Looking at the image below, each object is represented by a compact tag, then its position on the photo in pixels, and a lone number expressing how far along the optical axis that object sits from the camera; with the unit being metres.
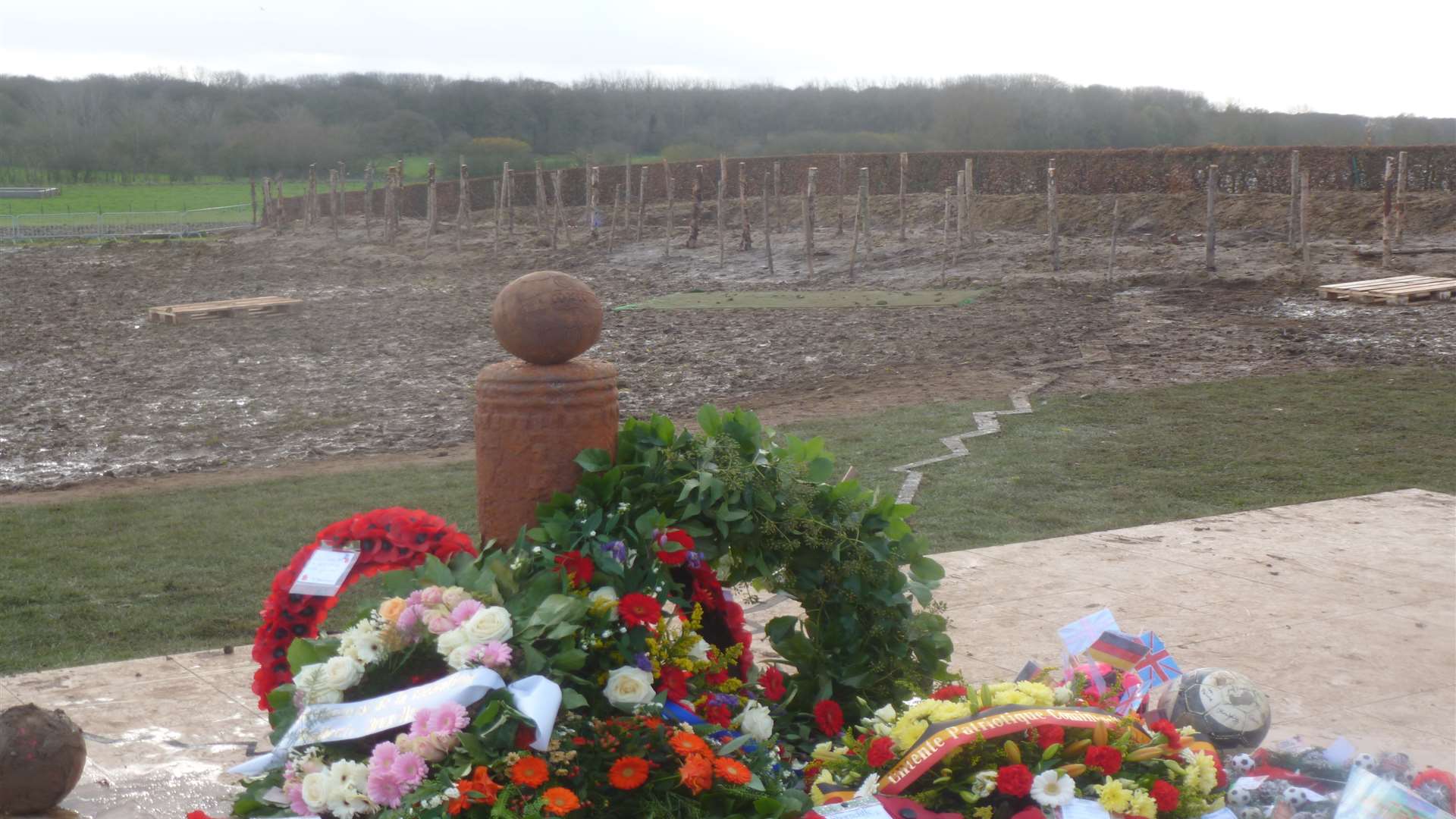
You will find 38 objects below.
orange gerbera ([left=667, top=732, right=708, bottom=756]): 2.61
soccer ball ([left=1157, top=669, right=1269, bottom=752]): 3.39
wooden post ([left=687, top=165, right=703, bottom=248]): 28.48
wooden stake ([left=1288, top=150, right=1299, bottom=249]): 20.86
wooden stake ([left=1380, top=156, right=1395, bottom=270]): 18.12
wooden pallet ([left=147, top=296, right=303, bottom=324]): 18.81
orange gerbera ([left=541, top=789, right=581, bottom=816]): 2.39
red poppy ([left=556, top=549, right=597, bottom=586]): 2.93
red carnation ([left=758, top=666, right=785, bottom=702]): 3.35
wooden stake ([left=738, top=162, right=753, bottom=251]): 25.80
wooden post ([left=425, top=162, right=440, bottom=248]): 32.94
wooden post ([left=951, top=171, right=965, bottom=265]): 23.38
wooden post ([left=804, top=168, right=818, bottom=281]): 23.47
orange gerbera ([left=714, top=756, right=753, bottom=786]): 2.58
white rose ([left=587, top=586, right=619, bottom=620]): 2.85
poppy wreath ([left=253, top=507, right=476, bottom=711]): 3.18
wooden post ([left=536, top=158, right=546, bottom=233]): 33.00
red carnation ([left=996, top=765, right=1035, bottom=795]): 2.60
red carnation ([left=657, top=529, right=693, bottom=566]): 3.02
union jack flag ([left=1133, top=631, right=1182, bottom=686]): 3.76
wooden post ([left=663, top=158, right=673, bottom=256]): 28.41
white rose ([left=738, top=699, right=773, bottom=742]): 2.95
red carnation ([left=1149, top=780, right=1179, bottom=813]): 2.64
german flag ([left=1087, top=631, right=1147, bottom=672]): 3.75
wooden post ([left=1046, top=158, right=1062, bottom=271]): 21.38
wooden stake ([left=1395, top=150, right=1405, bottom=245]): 19.66
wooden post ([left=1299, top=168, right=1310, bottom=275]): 19.19
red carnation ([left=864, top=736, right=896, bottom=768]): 2.83
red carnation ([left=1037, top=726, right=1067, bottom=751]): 2.74
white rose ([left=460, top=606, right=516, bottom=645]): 2.66
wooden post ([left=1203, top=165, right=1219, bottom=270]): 19.94
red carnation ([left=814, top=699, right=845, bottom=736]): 3.32
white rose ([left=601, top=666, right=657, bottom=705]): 2.73
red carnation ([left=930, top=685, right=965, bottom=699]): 3.15
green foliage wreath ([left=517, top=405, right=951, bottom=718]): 3.11
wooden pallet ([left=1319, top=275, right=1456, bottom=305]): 16.39
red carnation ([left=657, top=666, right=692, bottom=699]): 2.88
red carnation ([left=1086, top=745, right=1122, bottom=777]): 2.68
